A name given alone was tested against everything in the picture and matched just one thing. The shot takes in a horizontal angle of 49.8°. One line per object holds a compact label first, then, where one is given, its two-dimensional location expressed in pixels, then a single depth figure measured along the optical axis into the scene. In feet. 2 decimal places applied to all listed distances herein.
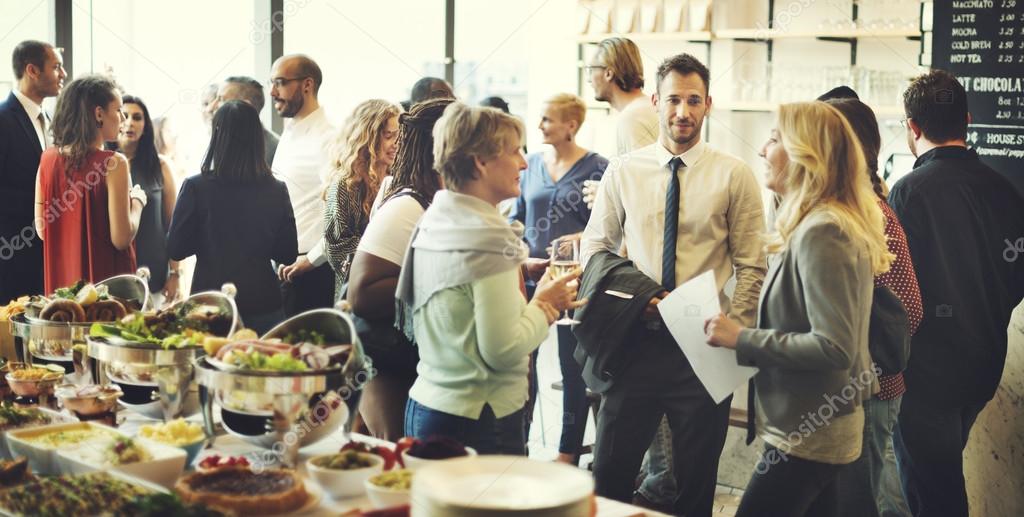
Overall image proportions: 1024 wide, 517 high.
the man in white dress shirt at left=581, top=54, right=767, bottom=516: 10.20
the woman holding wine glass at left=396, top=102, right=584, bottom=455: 7.70
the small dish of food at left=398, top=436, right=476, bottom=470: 6.61
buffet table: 6.26
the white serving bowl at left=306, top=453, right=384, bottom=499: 6.36
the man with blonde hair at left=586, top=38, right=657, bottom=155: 14.38
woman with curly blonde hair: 12.51
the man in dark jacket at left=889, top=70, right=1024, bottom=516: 10.94
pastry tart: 5.94
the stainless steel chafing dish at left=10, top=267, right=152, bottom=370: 9.00
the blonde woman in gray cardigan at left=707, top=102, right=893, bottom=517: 7.90
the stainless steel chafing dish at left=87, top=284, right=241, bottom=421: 7.97
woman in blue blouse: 14.67
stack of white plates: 4.94
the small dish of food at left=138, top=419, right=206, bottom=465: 6.97
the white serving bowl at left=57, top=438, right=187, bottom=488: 6.38
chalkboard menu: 12.86
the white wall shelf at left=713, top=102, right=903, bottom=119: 19.03
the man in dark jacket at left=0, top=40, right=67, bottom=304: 14.87
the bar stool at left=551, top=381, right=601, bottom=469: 14.80
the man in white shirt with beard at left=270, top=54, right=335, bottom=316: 14.64
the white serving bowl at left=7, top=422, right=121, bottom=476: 6.73
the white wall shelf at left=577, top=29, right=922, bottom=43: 19.40
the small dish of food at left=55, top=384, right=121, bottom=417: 7.79
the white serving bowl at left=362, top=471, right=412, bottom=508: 5.95
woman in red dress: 13.24
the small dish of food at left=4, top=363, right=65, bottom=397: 8.34
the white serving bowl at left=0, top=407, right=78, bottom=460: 7.18
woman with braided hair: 9.19
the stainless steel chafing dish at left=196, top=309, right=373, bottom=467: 6.92
